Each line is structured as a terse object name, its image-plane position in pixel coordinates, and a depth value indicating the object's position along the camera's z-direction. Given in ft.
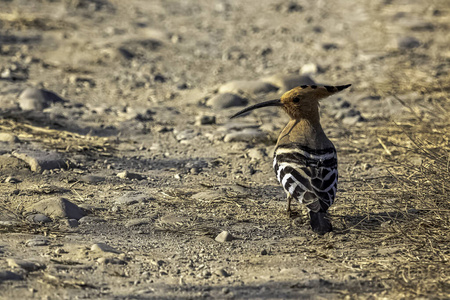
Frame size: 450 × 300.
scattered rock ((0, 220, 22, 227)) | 30.51
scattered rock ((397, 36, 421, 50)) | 68.59
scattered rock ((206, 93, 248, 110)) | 53.47
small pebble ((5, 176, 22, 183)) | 36.24
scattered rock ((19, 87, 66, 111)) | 49.80
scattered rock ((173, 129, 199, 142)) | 46.65
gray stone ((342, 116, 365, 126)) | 50.47
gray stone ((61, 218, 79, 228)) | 31.14
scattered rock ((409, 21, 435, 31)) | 73.77
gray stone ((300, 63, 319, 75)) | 62.49
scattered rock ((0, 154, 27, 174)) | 37.63
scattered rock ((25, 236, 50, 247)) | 28.50
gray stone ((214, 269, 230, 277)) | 26.81
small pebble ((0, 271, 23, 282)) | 24.98
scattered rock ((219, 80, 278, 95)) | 55.06
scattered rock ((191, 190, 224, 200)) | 35.66
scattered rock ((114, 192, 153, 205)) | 34.60
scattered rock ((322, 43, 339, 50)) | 68.80
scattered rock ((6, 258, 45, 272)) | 25.89
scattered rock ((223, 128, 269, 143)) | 46.16
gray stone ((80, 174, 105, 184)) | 37.52
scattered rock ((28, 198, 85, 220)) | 31.96
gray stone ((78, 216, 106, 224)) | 31.81
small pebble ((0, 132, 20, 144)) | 41.96
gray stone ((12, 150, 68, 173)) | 38.01
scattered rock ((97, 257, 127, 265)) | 27.17
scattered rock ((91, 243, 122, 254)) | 28.25
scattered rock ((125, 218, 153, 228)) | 31.91
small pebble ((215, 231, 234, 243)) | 30.30
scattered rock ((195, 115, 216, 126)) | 49.83
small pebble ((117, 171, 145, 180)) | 38.58
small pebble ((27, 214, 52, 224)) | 31.22
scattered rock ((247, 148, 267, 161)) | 42.83
